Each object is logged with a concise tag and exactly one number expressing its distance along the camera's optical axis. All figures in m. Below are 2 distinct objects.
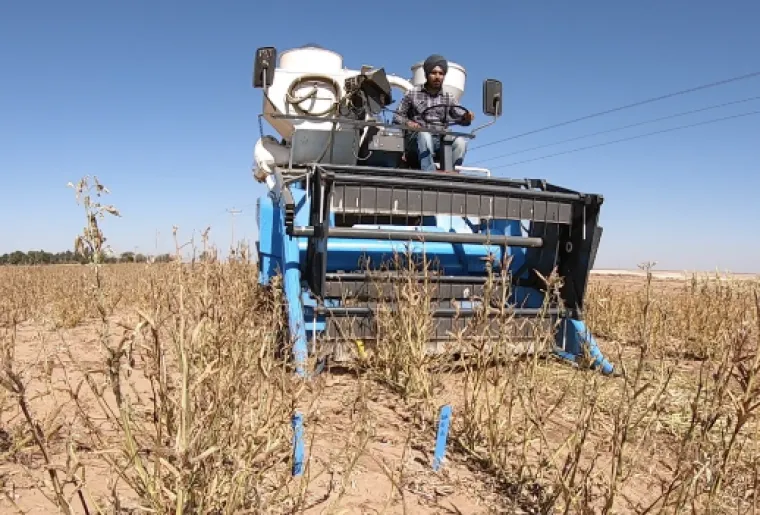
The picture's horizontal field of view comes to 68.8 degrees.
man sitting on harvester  5.31
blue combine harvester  3.77
